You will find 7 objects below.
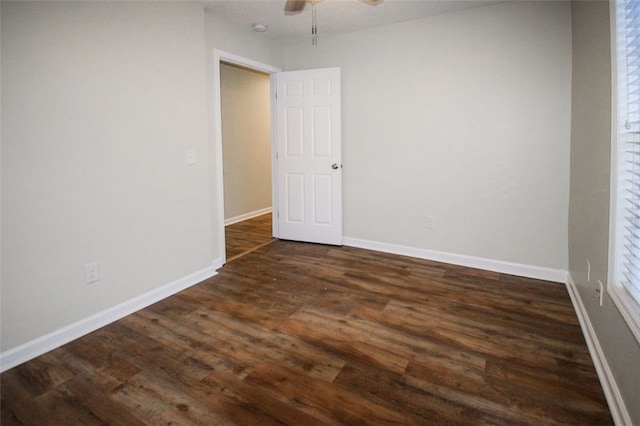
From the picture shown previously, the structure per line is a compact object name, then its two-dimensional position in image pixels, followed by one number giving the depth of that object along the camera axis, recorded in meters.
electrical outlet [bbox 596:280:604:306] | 1.91
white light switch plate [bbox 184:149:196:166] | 3.08
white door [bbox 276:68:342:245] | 4.12
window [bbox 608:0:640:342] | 1.56
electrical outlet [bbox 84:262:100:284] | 2.36
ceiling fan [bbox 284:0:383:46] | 2.45
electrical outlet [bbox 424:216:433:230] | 3.78
